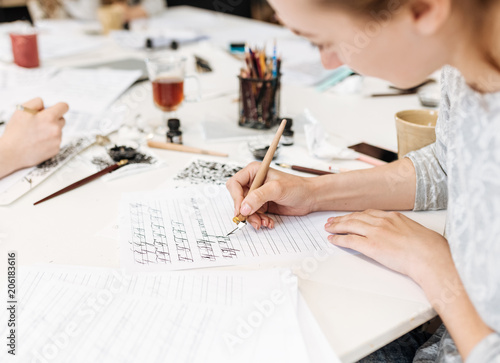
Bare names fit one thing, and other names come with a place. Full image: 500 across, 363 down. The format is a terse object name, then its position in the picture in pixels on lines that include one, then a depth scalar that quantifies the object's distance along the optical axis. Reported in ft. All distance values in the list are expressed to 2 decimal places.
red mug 5.59
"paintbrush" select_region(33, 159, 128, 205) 2.92
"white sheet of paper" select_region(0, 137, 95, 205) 2.92
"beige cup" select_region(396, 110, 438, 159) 3.22
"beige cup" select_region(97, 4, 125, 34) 7.62
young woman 1.77
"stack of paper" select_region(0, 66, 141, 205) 3.16
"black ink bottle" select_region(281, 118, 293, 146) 3.82
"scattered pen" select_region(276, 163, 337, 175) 3.27
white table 1.97
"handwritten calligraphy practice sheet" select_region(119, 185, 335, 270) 2.35
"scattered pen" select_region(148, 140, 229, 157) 3.63
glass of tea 4.00
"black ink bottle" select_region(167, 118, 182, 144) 3.77
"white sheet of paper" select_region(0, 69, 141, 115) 4.52
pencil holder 3.99
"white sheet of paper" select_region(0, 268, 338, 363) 1.80
